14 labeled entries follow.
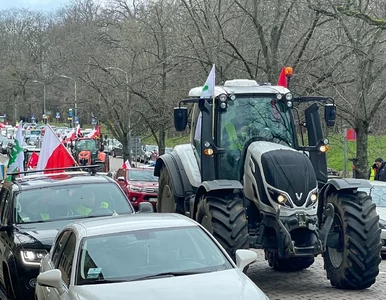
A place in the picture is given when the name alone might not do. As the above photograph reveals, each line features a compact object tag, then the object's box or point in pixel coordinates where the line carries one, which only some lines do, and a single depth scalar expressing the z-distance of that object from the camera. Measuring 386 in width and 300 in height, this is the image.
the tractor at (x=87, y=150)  38.91
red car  21.62
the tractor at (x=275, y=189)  9.38
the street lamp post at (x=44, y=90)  85.81
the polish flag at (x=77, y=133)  42.72
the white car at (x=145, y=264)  5.67
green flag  19.02
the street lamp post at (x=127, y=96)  31.56
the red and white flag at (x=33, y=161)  26.78
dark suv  8.88
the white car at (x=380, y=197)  14.31
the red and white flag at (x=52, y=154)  15.91
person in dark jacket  21.67
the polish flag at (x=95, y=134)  41.56
